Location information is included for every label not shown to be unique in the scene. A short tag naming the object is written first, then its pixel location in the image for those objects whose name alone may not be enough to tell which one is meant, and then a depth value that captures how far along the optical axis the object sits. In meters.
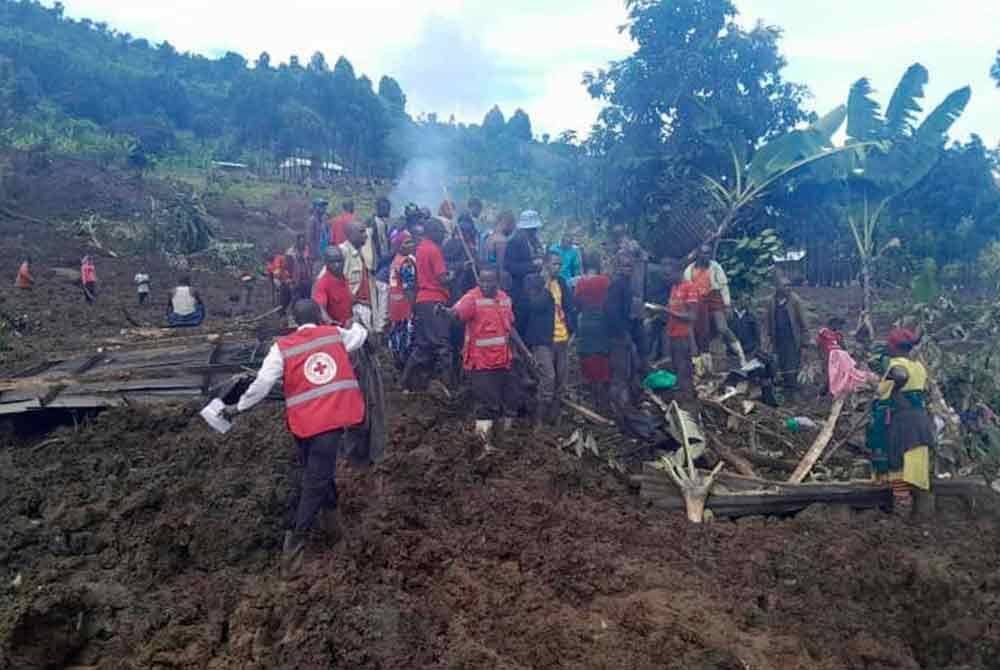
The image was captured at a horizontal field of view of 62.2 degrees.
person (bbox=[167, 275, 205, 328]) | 13.12
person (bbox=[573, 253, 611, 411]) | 8.66
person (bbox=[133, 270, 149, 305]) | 17.72
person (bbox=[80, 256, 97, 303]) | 17.48
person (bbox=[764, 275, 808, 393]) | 10.30
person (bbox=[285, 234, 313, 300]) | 10.84
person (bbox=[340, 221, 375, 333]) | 8.87
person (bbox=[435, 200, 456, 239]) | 10.09
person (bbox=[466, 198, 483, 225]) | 10.57
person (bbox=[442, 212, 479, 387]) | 8.87
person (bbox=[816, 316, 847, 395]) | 9.10
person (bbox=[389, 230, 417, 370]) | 8.94
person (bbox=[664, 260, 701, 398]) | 9.06
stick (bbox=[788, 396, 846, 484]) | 6.97
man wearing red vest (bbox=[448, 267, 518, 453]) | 7.59
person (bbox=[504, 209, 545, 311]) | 8.62
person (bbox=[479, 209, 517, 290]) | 8.82
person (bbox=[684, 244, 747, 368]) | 9.94
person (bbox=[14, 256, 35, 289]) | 17.80
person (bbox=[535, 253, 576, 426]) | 8.59
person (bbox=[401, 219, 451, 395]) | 8.58
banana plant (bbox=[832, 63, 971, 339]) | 11.77
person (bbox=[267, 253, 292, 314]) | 11.52
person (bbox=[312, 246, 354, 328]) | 7.50
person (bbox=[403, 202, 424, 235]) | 9.96
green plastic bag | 8.59
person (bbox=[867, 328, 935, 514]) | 6.28
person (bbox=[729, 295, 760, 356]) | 11.48
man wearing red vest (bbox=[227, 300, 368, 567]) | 5.44
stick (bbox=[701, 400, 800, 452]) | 8.23
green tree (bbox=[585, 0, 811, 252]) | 12.07
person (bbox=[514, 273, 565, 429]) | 8.23
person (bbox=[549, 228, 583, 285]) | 10.62
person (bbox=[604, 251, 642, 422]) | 8.43
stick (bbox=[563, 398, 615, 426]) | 8.40
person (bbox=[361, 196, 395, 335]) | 9.73
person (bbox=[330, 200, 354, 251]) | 10.10
